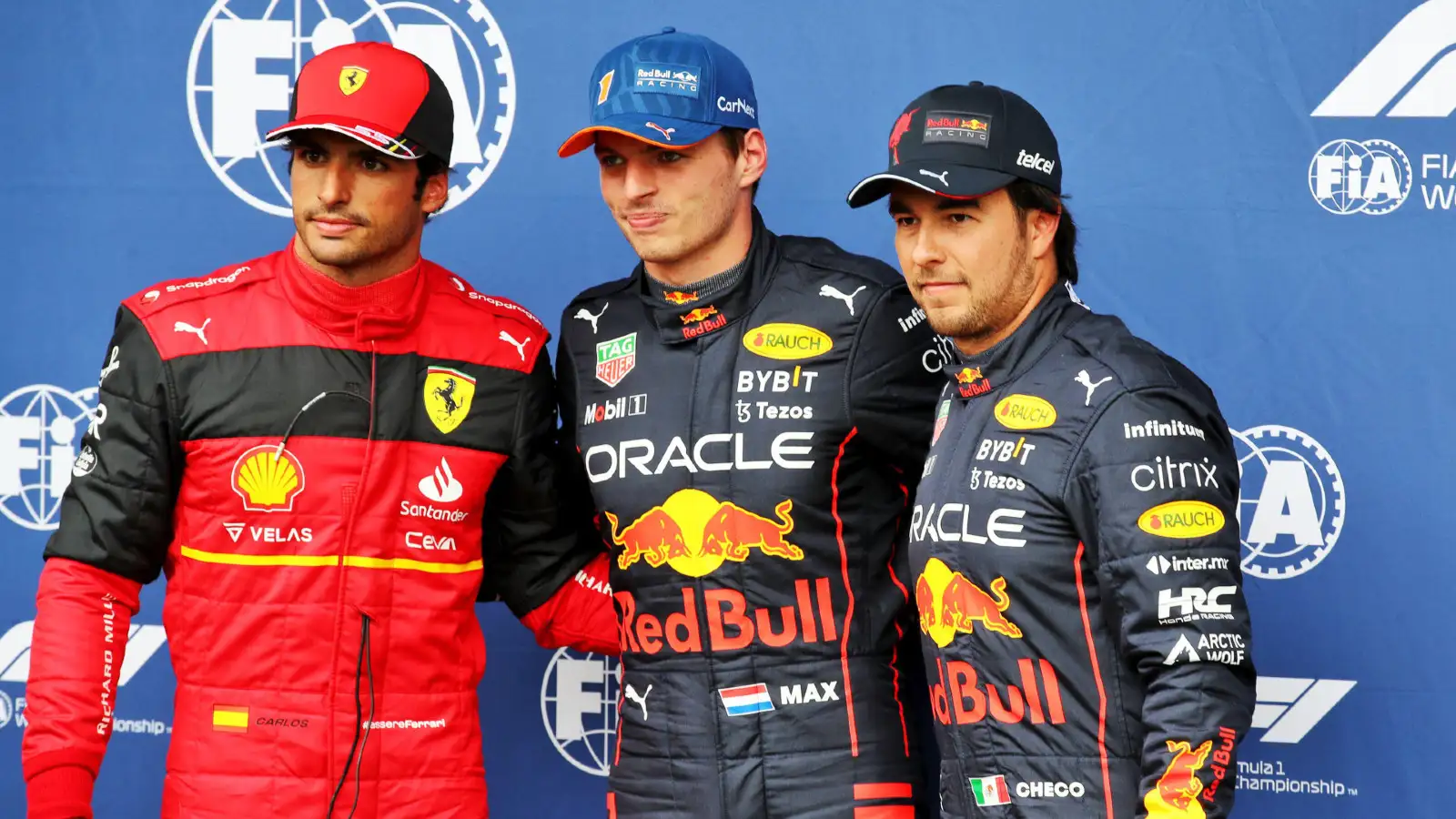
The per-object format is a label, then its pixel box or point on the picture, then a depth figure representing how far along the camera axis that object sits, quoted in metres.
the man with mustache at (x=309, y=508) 15.09
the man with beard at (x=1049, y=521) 14.78
